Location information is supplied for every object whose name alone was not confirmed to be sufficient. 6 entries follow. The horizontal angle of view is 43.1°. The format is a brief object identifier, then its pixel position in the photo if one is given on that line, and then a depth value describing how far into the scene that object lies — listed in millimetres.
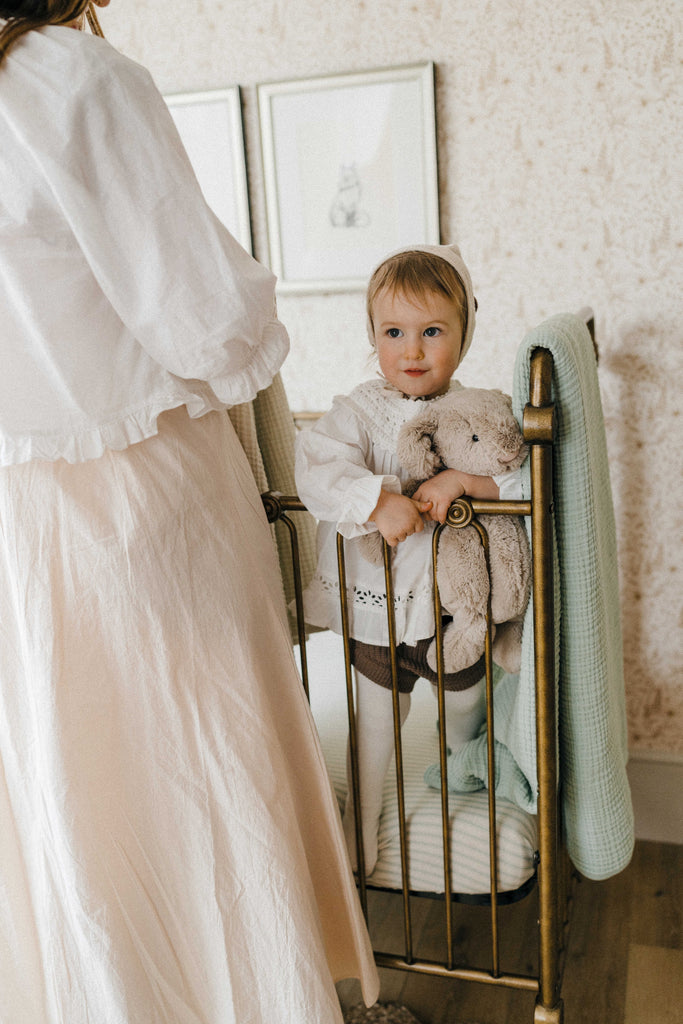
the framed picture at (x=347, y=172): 1655
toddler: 1080
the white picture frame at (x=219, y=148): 1779
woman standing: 796
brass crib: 954
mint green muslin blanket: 992
